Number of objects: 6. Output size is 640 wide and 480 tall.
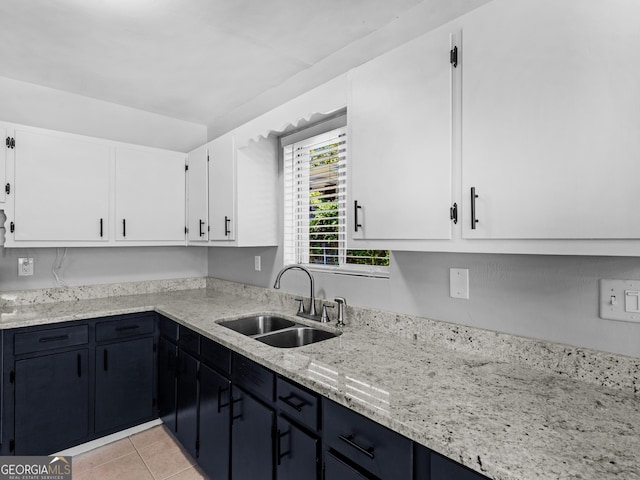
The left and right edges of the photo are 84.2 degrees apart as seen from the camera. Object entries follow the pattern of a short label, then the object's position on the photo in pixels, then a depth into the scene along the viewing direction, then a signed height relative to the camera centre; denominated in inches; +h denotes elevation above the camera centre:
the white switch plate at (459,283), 60.8 -7.3
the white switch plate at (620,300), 44.6 -7.5
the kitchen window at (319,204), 85.5 +9.9
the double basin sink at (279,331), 78.7 -21.4
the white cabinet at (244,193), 99.5 +13.9
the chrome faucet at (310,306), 85.7 -16.2
